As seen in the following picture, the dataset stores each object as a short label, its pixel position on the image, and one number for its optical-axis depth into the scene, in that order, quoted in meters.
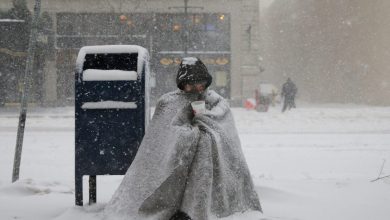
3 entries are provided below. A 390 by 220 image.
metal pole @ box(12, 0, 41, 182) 5.36
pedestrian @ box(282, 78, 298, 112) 22.91
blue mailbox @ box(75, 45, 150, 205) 4.13
